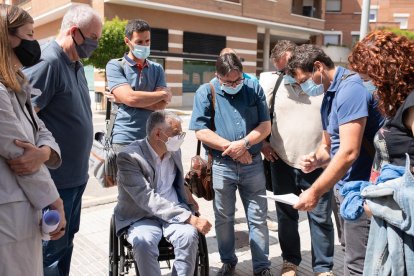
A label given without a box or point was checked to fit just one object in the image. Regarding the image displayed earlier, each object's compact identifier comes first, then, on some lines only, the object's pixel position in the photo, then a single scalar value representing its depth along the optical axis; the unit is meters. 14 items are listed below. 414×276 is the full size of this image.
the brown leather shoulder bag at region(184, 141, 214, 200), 3.50
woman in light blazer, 1.73
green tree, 17.20
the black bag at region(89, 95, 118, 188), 3.20
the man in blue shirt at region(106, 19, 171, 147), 3.37
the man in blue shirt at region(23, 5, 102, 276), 2.52
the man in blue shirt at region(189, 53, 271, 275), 3.41
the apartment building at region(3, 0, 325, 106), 22.61
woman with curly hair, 1.82
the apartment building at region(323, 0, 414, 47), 37.00
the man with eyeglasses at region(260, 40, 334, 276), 3.43
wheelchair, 2.82
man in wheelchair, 2.72
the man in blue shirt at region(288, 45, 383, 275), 2.39
